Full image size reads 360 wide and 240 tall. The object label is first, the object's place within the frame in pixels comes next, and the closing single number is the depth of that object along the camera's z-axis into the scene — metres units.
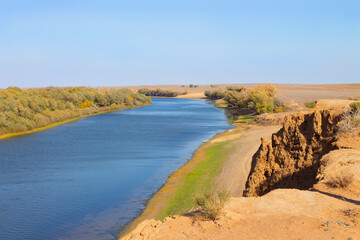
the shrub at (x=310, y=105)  42.15
